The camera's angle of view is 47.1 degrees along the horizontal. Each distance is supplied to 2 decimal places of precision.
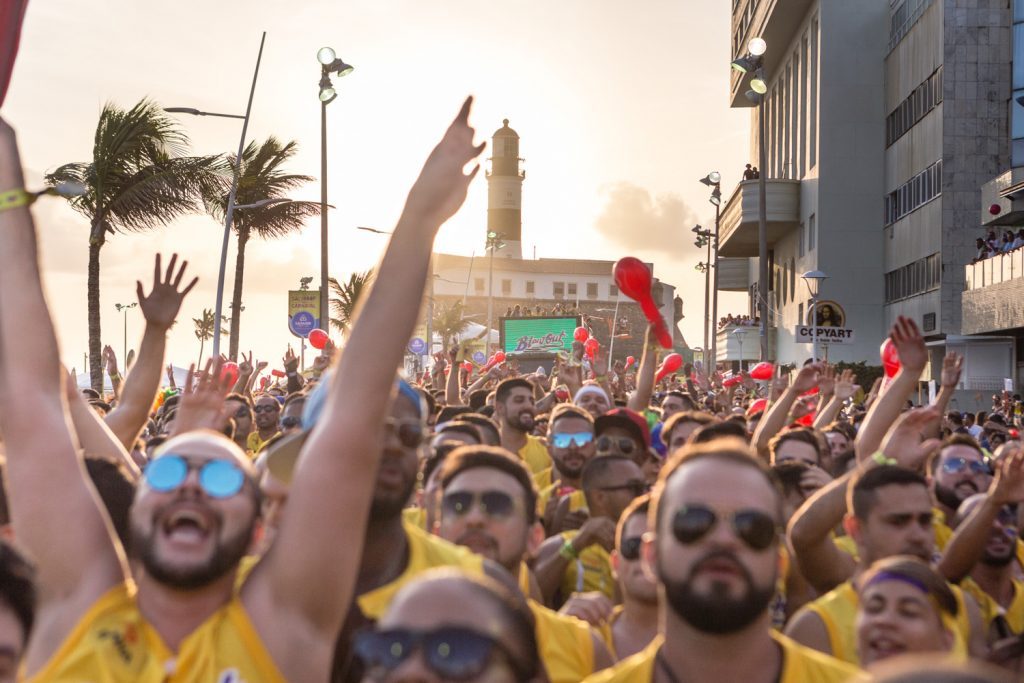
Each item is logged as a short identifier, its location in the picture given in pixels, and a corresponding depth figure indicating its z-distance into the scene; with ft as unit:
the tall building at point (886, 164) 118.01
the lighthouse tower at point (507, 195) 365.20
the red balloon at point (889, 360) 32.96
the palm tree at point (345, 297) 136.26
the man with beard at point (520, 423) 28.19
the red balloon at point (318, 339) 60.54
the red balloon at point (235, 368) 36.91
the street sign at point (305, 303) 78.79
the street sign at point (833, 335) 51.98
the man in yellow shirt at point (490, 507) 14.42
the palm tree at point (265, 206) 88.28
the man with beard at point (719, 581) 10.09
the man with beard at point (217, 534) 9.45
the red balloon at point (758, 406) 39.42
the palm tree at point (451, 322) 251.93
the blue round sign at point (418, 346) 111.38
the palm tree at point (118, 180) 66.39
